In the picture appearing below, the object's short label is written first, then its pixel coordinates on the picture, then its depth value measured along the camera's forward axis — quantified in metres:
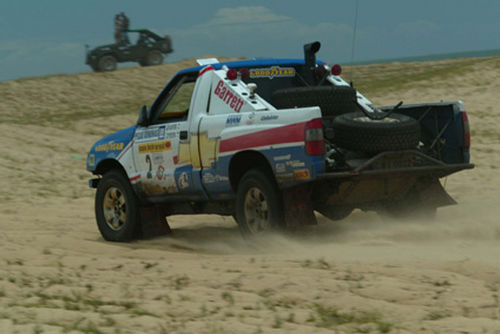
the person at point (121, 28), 69.12
